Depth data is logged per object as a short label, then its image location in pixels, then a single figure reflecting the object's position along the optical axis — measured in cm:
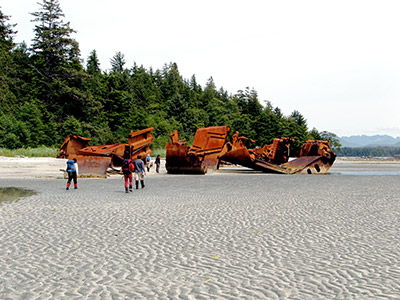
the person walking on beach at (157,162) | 2979
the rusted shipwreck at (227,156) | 2766
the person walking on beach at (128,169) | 1509
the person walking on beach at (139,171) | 1638
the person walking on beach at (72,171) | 1620
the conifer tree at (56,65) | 6322
